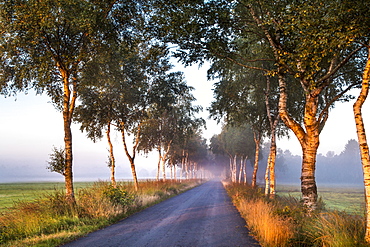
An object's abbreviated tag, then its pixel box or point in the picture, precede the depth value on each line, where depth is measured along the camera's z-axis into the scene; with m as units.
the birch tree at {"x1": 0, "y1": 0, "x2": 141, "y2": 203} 10.99
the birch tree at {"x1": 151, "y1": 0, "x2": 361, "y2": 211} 7.14
